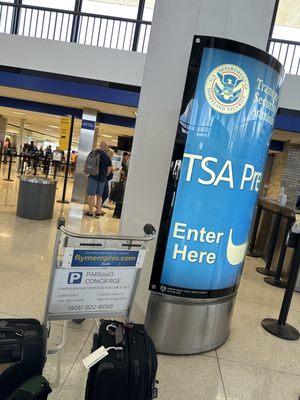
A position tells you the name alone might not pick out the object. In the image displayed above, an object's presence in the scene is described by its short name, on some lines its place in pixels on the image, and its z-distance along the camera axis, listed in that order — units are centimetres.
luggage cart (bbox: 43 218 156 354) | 188
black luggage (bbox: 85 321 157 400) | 156
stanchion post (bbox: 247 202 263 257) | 657
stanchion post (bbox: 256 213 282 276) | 532
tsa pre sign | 231
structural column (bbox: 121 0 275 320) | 236
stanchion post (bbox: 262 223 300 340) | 311
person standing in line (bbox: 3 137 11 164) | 2096
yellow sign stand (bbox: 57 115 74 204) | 858
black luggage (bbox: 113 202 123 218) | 838
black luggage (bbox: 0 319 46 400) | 150
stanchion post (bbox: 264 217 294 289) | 460
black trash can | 650
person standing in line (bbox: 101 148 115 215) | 845
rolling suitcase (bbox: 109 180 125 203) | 896
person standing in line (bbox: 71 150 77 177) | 2221
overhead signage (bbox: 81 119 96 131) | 1015
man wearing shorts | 762
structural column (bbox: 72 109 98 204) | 1005
